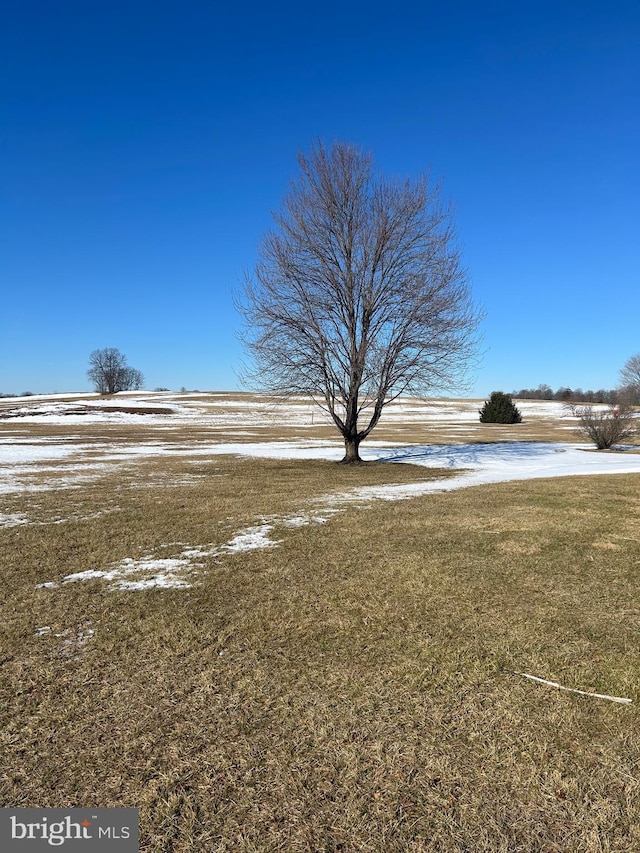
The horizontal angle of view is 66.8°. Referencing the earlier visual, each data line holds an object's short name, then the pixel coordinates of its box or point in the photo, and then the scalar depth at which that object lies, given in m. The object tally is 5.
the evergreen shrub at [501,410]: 51.03
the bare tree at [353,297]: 15.52
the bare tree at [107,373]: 108.44
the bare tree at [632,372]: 76.94
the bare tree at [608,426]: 21.75
